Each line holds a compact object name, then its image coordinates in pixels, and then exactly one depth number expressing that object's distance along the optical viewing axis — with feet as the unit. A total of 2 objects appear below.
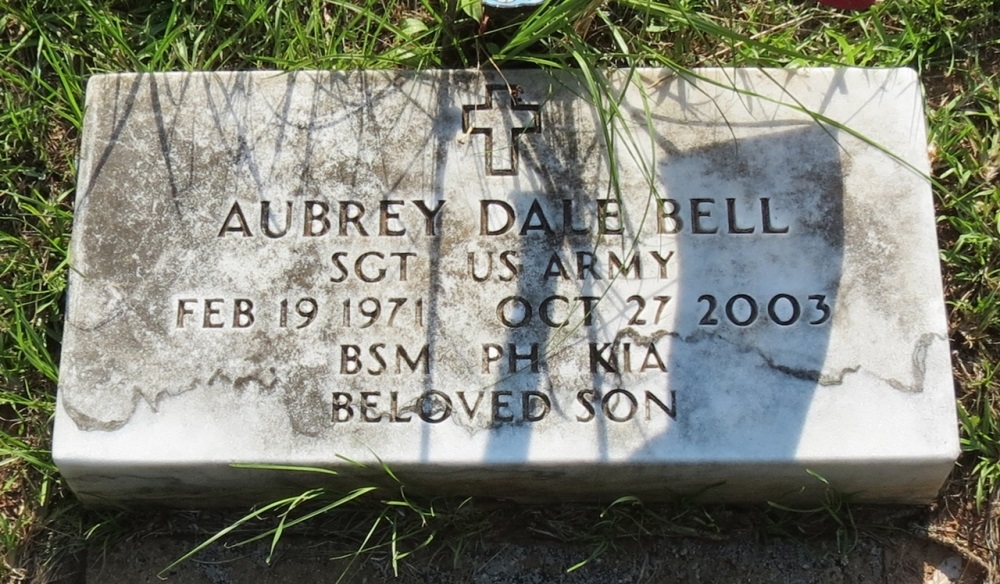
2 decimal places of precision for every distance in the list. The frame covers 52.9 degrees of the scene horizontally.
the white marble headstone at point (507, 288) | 6.04
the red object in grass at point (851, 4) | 6.18
